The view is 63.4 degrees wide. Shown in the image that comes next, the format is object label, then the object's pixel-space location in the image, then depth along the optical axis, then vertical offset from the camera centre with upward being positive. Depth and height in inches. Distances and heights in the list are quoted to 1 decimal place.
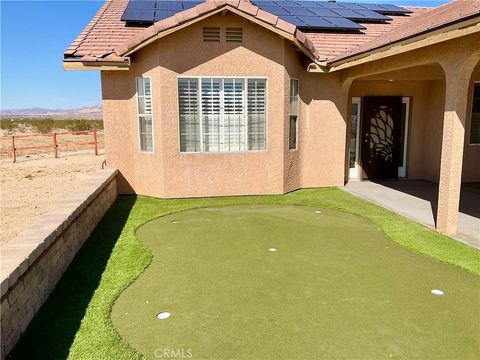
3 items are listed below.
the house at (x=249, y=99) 403.9 +27.8
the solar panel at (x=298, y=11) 536.9 +158.3
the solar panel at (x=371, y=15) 547.0 +154.7
